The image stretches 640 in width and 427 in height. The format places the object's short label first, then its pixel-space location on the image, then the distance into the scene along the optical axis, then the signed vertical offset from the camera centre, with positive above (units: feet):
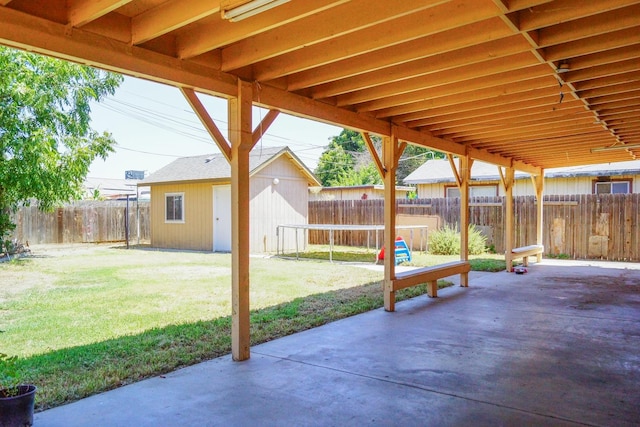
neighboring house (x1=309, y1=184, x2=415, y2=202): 67.62 +3.02
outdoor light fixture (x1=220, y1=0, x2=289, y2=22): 8.29 +3.71
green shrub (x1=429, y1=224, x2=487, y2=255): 44.27 -3.01
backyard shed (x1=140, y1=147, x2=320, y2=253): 49.42 +1.40
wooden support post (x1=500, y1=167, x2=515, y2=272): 32.58 +0.01
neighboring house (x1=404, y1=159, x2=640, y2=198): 47.67 +3.42
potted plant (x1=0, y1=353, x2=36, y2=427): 8.34 -3.38
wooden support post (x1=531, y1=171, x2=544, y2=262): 38.50 +0.45
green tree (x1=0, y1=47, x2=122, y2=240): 33.19 +6.77
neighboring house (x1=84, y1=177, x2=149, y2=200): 94.56 +7.21
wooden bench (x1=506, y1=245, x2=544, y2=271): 32.71 -3.16
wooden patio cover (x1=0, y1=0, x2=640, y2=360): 9.73 +4.07
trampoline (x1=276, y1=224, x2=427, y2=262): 41.16 -1.99
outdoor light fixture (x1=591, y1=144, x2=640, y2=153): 26.55 +3.61
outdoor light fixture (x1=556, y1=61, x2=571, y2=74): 13.34 +4.08
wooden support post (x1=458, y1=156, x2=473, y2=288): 26.45 +0.46
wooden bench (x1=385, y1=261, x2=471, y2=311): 19.95 -3.11
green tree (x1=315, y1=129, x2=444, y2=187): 108.78 +12.77
